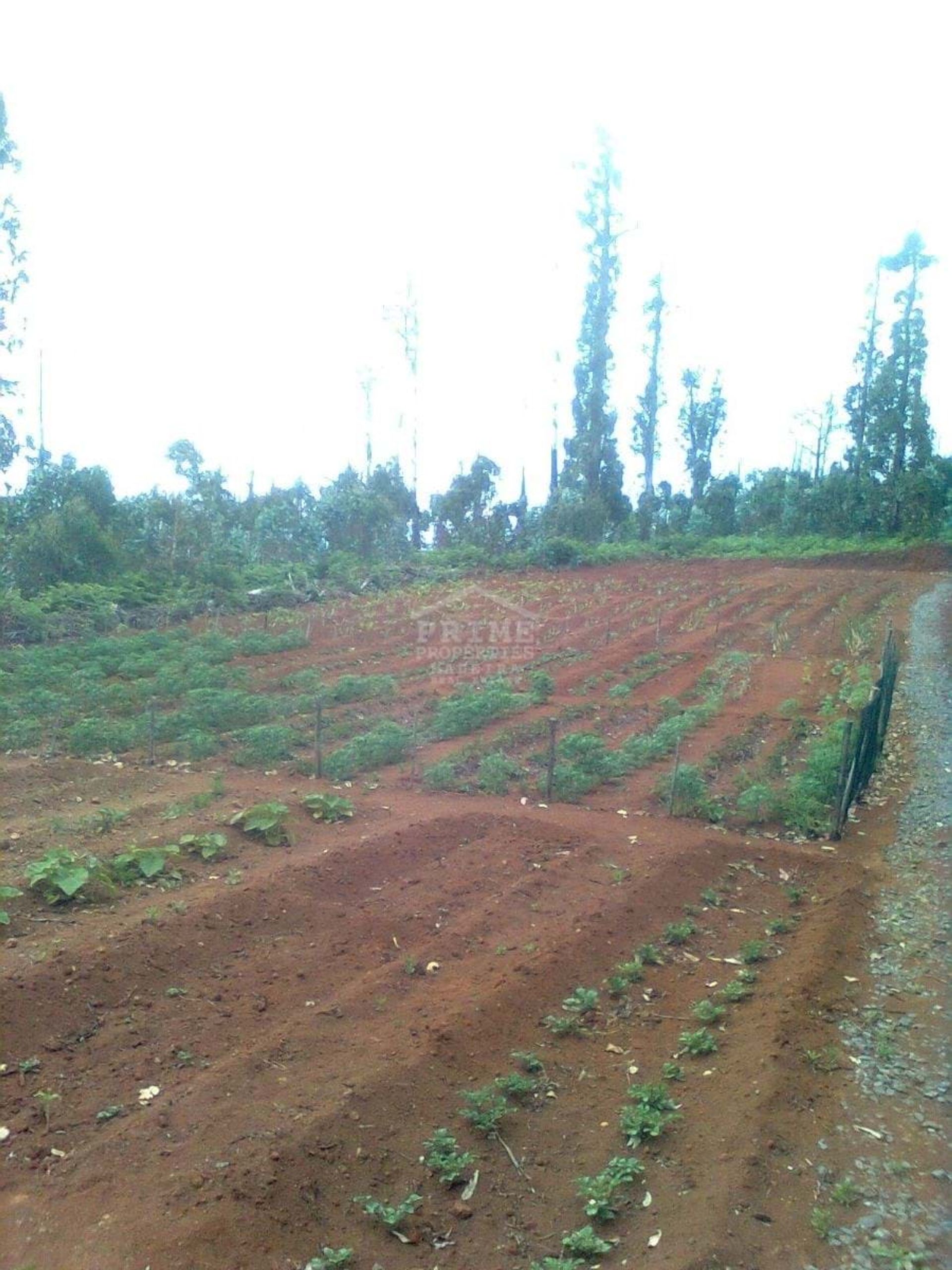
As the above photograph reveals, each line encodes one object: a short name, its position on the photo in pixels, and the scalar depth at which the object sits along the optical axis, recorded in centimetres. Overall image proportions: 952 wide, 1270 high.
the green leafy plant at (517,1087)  382
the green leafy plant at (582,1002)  448
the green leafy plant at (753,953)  508
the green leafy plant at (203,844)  610
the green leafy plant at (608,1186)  311
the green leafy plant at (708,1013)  442
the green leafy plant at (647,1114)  354
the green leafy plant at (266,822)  646
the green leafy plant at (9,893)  499
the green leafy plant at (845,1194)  315
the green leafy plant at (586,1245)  295
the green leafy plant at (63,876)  518
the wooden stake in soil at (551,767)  758
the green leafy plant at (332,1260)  288
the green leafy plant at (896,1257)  287
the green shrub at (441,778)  792
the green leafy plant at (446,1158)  331
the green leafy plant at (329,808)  695
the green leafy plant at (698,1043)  414
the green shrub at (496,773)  786
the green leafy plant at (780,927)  544
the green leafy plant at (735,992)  462
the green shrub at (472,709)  953
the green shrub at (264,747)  855
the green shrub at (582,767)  780
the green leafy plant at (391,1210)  306
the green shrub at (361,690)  1075
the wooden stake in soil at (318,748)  820
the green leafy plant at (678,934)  531
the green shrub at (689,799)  734
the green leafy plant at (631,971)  483
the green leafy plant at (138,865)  562
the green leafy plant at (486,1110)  357
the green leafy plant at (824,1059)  397
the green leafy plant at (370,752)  828
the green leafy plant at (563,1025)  430
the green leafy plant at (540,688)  1104
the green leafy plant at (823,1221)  299
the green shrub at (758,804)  711
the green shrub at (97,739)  871
